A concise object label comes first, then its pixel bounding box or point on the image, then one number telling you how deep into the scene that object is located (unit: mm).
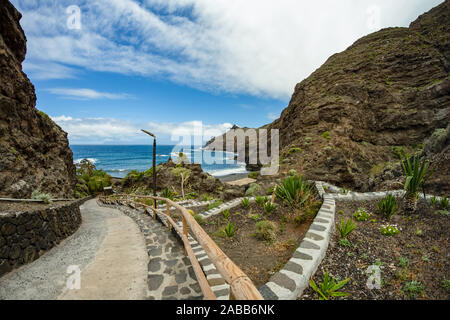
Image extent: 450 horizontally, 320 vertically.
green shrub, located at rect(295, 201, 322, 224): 4989
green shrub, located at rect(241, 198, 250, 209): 6871
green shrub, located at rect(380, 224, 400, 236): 3820
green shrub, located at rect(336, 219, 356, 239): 3705
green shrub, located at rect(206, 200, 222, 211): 7883
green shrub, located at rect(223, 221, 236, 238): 4801
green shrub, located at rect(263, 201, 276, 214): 6066
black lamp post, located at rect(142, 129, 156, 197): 6262
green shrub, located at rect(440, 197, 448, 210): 4553
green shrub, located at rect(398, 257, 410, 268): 2869
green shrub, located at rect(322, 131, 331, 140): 15371
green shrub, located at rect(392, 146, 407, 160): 15102
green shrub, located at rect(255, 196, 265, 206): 6844
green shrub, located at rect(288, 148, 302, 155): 15062
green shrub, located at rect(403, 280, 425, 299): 2339
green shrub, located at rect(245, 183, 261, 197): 9680
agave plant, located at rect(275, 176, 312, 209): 5762
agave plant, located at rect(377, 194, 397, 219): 4523
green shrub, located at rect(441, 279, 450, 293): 2316
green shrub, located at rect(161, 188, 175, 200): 13438
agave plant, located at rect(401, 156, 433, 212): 4504
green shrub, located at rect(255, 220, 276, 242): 4400
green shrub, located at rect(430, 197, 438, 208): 4785
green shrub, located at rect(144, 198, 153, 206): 11842
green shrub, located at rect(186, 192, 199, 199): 14386
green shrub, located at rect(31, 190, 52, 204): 5605
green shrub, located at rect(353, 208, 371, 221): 4654
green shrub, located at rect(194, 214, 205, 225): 6014
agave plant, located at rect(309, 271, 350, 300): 2330
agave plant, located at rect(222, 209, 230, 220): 6137
